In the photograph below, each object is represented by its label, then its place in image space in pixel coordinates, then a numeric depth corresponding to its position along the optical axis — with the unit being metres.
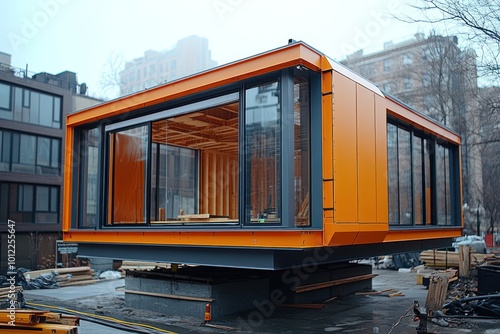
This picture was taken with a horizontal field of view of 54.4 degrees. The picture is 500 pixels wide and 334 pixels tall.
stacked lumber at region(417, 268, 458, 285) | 14.97
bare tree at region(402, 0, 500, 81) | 14.59
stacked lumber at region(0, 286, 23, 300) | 15.95
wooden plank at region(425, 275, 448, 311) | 11.32
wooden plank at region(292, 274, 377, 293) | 13.04
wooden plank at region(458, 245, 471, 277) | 16.84
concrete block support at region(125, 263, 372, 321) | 11.27
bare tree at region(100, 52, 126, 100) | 35.48
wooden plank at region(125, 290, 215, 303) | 11.08
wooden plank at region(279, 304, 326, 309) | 12.59
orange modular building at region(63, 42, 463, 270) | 7.82
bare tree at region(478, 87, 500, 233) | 17.14
